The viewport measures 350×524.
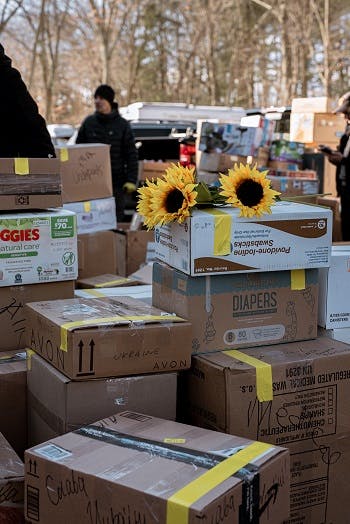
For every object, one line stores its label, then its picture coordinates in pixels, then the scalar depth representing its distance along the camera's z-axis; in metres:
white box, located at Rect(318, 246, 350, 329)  3.17
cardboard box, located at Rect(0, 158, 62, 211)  3.64
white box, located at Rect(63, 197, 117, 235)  5.52
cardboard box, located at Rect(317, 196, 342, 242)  6.55
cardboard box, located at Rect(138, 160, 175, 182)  8.19
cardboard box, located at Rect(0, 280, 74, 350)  3.61
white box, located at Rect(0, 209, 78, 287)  3.54
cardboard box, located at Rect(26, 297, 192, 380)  2.63
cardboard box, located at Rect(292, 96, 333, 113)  9.44
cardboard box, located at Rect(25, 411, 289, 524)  2.06
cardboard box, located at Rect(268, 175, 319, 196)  7.14
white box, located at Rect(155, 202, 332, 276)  2.81
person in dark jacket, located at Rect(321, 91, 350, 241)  6.33
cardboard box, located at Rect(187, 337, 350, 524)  2.71
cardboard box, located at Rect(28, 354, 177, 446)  2.65
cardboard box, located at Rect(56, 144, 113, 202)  5.43
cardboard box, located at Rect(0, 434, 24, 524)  2.47
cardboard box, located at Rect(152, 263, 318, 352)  2.89
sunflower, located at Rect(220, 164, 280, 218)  2.83
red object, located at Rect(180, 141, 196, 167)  8.84
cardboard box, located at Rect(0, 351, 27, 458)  3.15
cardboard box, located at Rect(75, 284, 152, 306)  3.53
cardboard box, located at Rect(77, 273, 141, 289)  4.58
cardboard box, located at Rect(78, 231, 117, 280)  5.47
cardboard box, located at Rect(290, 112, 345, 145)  9.20
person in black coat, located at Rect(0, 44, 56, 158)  4.09
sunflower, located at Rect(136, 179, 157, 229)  2.87
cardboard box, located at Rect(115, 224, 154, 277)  6.03
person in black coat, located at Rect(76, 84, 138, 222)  7.30
